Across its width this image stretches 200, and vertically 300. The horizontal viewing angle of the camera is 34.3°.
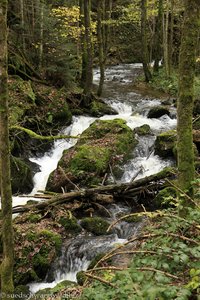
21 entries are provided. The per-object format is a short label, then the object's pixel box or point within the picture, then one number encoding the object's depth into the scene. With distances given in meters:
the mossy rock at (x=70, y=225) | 7.89
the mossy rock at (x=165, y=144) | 11.29
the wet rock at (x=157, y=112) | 15.21
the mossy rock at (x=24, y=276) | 6.45
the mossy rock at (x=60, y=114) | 14.04
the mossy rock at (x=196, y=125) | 12.68
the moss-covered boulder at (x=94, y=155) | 9.98
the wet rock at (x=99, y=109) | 15.68
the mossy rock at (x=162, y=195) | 8.34
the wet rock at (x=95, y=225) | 7.76
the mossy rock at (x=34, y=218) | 7.88
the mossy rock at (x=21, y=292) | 6.14
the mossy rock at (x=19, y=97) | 12.48
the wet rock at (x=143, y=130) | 13.16
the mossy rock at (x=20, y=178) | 9.85
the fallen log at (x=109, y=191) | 8.46
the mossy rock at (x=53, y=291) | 5.52
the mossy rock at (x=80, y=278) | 6.06
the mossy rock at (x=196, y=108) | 14.10
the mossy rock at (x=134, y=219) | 8.25
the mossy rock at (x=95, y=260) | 6.46
